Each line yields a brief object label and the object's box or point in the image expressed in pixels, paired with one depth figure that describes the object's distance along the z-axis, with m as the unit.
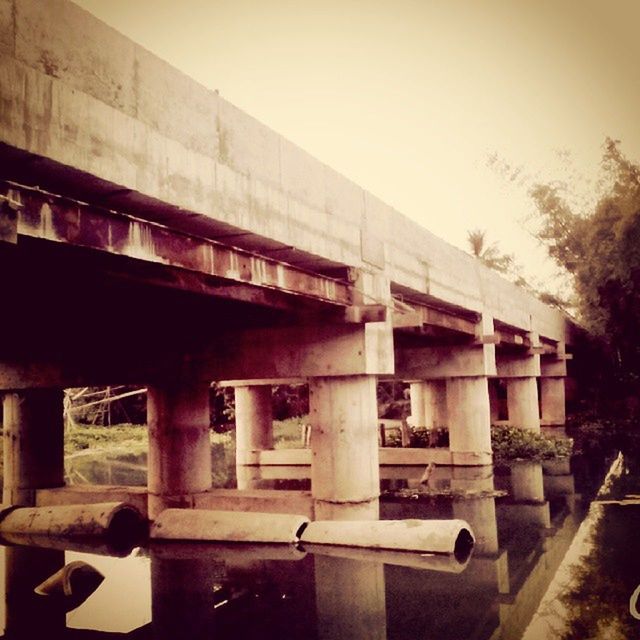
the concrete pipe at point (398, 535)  8.71
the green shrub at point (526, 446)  20.38
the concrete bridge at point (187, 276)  5.54
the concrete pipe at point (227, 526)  9.55
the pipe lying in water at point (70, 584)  7.99
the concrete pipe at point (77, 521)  10.52
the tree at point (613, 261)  23.80
